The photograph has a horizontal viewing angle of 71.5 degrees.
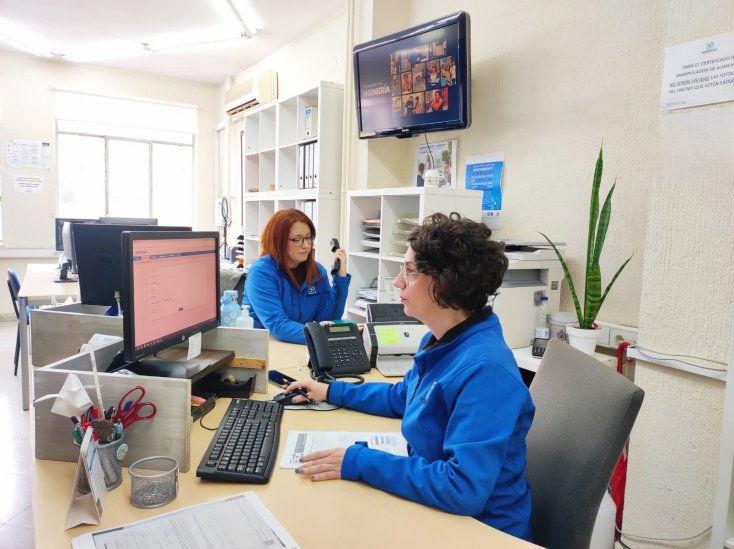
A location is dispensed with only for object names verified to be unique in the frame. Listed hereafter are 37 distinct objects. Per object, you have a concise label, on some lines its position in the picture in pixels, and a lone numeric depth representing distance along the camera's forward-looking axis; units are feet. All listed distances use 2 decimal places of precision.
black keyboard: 3.53
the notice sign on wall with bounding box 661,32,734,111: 5.00
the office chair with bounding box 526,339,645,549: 3.38
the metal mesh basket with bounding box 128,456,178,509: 3.21
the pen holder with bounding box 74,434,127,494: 3.36
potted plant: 6.41
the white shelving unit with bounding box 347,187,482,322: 8.59
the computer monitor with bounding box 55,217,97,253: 15.56
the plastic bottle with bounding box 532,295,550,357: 7.08
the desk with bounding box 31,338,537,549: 3.00
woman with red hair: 8.15
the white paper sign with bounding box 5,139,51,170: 19.10
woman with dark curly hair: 3.25
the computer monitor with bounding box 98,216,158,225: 12.06
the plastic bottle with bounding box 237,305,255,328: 6.24
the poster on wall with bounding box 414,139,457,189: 10.30
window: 20.57
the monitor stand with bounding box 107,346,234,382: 4.49
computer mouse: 4.95
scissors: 3.54
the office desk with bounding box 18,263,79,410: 11.25
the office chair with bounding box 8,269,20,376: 12.69
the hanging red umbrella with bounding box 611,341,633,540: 6.39
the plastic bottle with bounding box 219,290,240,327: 6.42
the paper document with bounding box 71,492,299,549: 2.83
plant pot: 6.54
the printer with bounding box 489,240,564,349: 7.23
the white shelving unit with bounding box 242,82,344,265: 12.30
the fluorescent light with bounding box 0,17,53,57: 15.81
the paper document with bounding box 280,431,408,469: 4.06
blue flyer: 9.28
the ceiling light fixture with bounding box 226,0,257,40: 13.62
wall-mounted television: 8.68
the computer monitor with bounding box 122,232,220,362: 4.00
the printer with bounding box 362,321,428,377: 6.27
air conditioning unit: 17.52
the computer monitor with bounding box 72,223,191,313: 6.68
